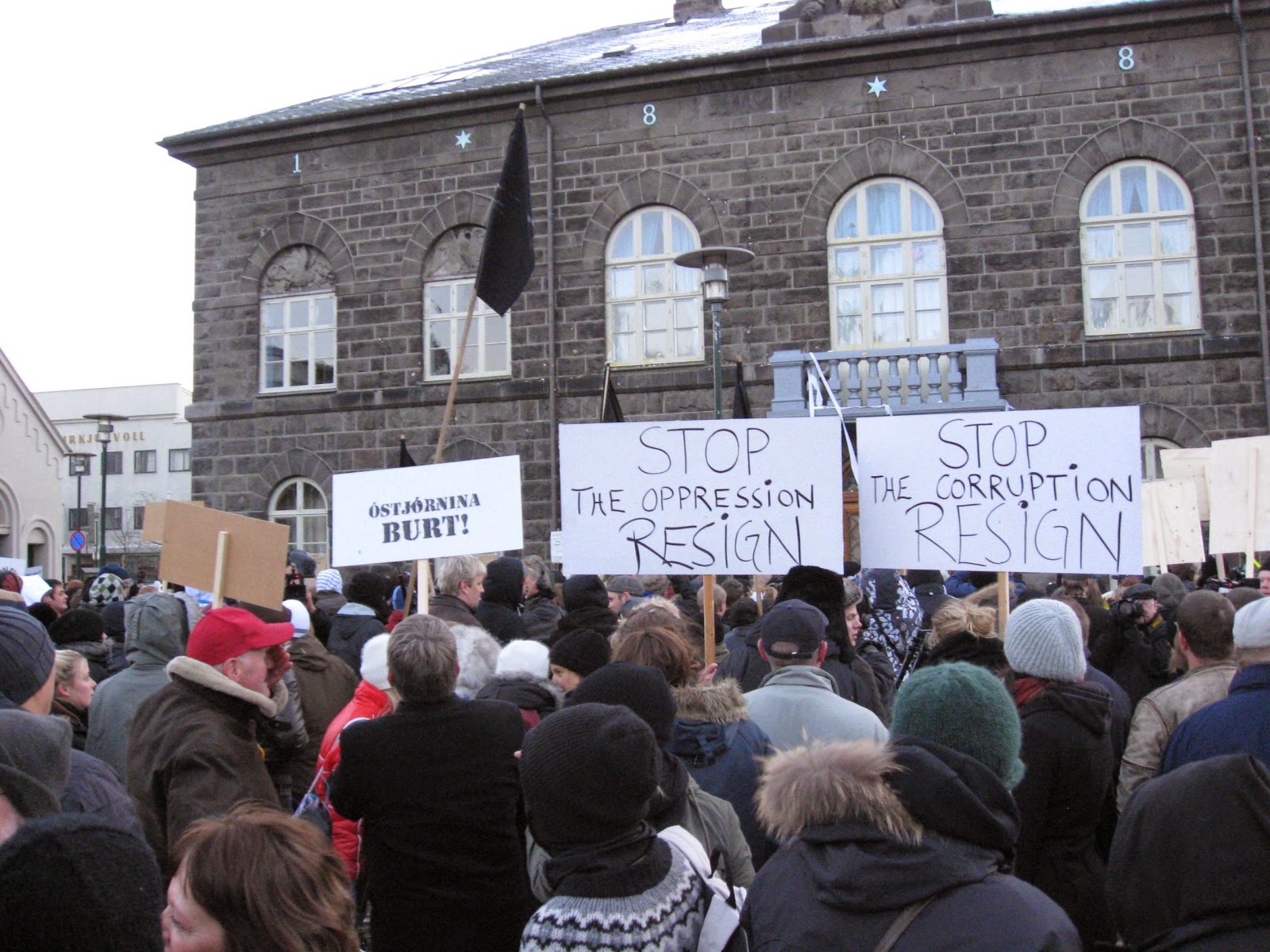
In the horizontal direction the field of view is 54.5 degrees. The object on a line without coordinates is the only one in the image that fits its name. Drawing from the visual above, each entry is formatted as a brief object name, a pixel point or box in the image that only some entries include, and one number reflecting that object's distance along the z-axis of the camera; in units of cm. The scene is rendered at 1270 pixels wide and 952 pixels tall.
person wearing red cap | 336
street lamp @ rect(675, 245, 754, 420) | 1220
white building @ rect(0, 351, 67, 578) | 3503
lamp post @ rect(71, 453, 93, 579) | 2971
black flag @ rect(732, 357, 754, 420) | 1385
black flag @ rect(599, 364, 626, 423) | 1286
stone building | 1587
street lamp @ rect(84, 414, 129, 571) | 2498
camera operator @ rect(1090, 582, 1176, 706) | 597
